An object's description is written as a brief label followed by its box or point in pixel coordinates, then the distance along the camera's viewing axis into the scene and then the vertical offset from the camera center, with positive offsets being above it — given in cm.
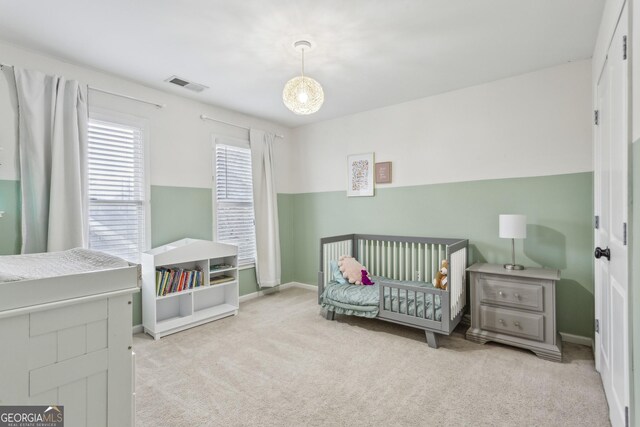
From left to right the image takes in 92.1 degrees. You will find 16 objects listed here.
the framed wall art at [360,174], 405 +50
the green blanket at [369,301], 277 -86
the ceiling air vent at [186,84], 306 +134
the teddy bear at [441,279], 277 -62
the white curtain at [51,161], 245 +45
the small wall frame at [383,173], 388 +50
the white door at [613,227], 142 -10
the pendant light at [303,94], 229 +89
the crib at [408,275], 269 -70
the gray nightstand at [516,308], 247 -84
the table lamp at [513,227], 269 -15
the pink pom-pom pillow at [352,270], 349 -67
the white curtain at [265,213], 426 +0
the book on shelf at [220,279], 347 -76
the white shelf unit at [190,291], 297 -83
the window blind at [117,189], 287 +25
